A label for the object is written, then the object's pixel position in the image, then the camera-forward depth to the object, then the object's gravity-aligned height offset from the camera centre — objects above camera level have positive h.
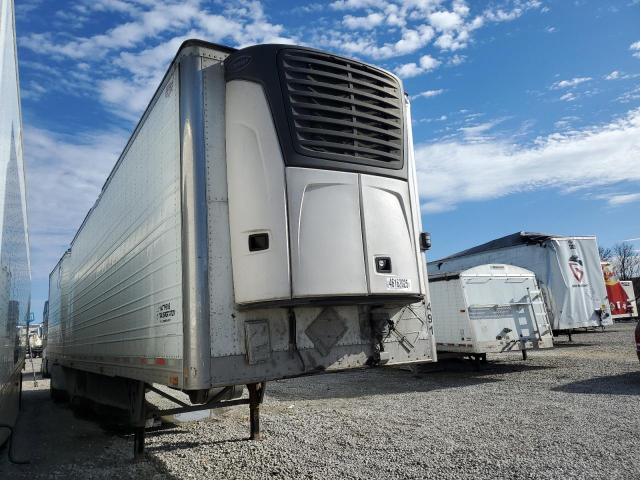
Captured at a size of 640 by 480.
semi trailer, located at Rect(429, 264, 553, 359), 11.27 +0.07
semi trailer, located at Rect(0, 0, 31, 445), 3.53 +1.33
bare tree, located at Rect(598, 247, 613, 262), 68.70 +7.11
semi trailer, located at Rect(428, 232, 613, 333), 13.96 +0.98
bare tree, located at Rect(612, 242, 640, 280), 69.91 +5.73
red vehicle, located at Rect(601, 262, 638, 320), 20.38 +0.36
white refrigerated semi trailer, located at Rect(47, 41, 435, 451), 3.76 +0.88
